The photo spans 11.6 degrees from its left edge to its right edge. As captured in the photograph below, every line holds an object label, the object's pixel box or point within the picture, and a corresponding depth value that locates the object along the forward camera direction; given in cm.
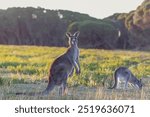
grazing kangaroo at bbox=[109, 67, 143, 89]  1432
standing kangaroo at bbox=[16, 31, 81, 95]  1215
